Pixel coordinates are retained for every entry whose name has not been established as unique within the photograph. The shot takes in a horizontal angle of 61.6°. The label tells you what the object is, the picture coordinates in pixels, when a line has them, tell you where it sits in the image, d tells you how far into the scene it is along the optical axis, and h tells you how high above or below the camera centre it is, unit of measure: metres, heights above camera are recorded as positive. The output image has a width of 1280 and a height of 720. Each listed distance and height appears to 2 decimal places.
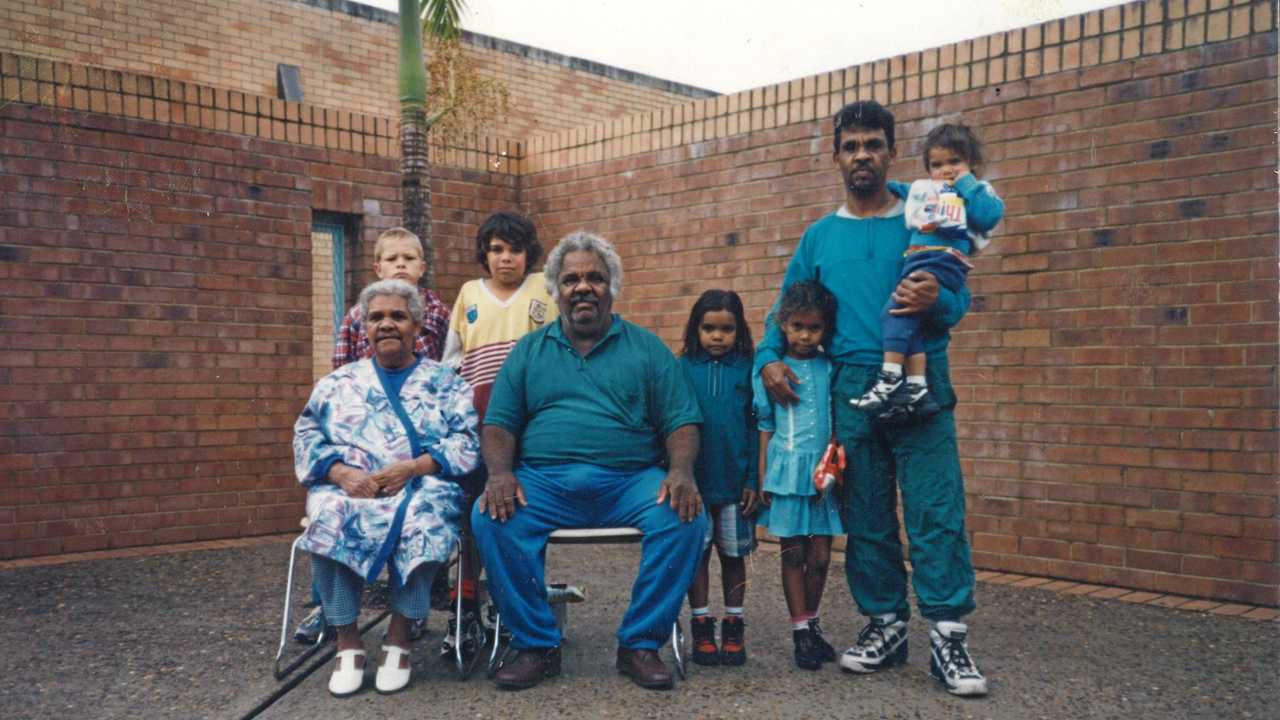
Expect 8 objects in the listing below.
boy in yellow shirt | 4.60 +0.02
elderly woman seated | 3.86 -0.60
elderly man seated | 3.87 -0.56
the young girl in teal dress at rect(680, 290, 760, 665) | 4.18 -0.57
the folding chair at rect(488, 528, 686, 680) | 3.92 -0.83
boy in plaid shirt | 4.71 +0.16
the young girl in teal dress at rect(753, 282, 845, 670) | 4.07 -0.63
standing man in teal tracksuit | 3.85 -0.47
